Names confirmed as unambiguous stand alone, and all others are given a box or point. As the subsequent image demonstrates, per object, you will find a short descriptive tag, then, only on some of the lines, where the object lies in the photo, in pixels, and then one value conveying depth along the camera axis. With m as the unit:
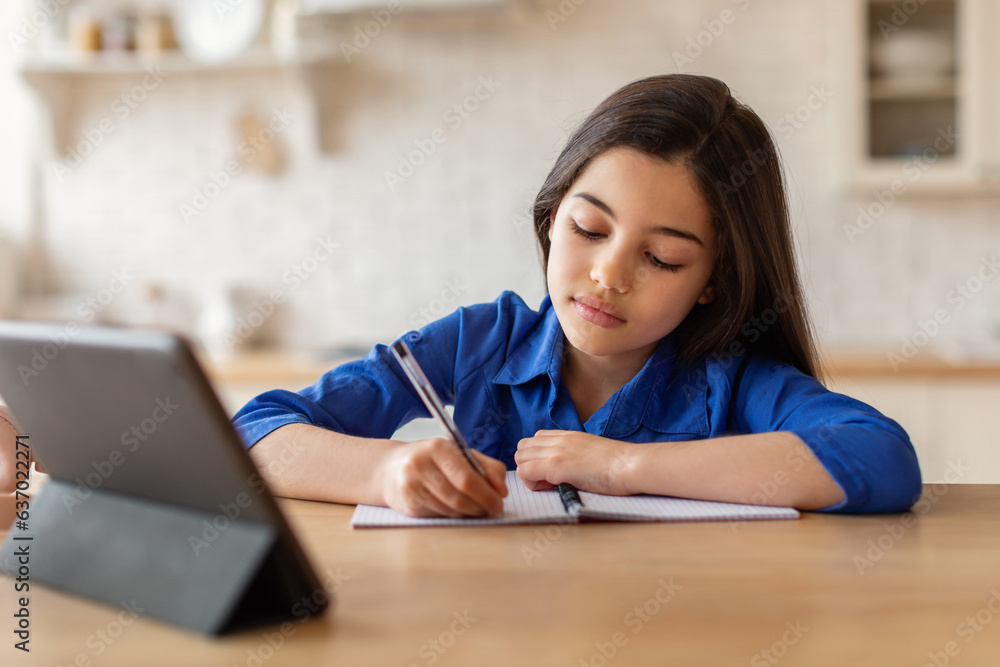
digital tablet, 0.55
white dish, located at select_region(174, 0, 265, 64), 3.22
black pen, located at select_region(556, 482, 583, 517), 0.87
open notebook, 0.86
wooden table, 0.54
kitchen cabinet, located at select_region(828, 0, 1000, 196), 2.81
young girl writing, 0.94
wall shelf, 3.13
